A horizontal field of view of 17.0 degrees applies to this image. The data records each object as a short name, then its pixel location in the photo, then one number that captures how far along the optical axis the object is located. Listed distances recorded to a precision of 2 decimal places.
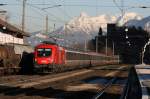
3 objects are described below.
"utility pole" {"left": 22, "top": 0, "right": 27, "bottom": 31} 62.84
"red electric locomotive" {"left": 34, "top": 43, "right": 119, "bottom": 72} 53.66
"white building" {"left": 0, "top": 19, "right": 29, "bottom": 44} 72.32
